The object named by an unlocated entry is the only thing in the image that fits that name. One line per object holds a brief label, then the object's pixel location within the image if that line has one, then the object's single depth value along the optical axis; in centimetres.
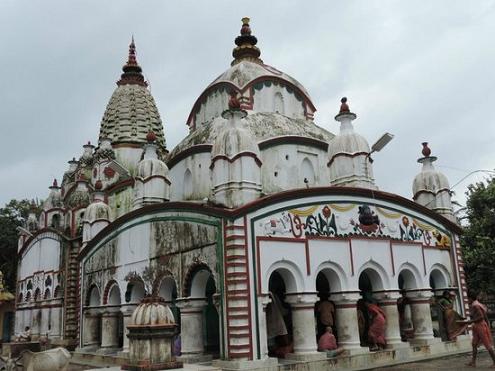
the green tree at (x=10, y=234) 4022
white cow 1116
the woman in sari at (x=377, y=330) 1514
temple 1338
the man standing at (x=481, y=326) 1262
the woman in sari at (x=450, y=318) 1709
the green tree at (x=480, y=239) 2378
